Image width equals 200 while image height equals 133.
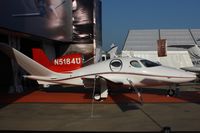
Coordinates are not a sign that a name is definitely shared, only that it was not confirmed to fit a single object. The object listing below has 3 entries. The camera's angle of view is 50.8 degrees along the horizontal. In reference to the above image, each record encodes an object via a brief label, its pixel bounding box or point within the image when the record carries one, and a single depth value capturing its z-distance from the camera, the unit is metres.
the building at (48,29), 11.09
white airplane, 9.93
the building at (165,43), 20.39
